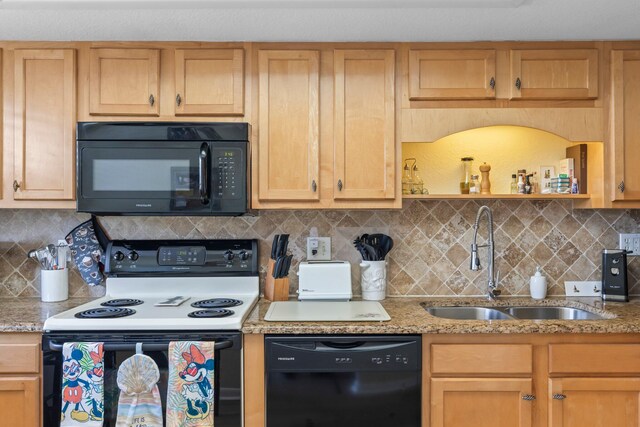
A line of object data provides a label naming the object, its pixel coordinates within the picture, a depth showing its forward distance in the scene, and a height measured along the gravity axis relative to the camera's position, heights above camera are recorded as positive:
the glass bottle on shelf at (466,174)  2.44 +0.21
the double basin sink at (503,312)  2.33 -0.49
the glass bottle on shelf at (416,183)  2.38 +0.16
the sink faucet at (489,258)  2.23 -0.21
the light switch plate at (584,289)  2.46 -0.39
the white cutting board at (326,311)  1.92 -0.43
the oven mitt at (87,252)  2.45 -0.20
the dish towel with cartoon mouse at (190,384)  1.76 -0.64
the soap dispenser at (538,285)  2.40 -0.36
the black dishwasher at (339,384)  1.84 -0.67
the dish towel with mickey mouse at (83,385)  1.78 -0.65
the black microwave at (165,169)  2.12 +0.20
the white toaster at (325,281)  2.30 -0.33
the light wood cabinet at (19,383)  1.87 -0.68
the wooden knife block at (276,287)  2.36 -0.37
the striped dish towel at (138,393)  1.78 -0.68
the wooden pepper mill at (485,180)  2.42 +0.18
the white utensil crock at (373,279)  2.35 -0.33
